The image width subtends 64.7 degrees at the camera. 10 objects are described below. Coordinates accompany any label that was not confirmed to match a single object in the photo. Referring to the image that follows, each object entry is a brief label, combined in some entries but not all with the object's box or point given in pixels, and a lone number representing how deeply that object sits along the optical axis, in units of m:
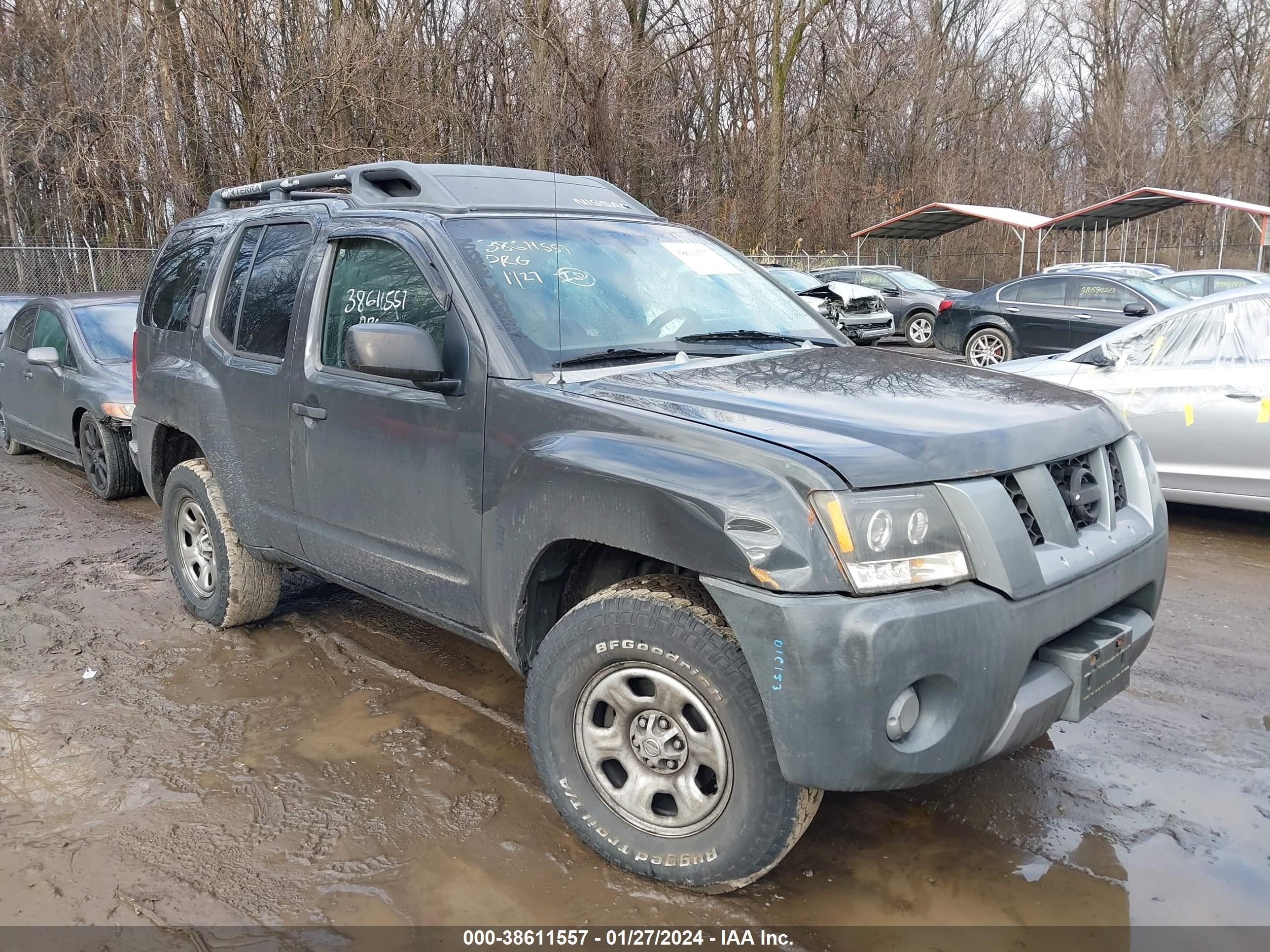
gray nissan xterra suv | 2.44
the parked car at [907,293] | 20.02
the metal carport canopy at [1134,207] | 21.58
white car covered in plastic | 6.07
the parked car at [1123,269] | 19.56
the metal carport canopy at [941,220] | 23.80
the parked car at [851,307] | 17.81
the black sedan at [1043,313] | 13.81
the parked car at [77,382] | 7.70
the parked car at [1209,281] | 15.98
